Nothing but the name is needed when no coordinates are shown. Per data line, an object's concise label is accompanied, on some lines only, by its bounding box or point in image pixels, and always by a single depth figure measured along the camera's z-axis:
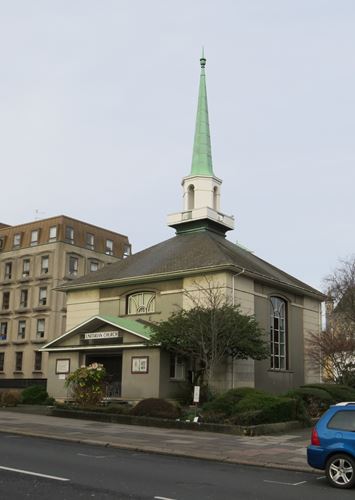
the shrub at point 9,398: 33.16
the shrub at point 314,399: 26.62
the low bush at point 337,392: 28.62
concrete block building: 62.88
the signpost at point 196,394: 23.27
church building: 30.42
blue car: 11.44
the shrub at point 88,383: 27.80
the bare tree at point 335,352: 35.16
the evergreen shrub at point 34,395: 33.81
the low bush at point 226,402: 23.58
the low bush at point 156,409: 24.31
